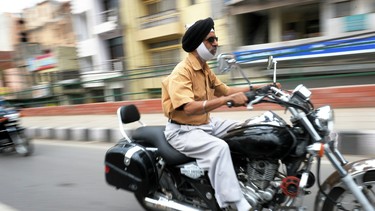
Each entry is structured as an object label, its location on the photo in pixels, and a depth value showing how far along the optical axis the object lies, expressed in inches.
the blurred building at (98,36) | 700.7
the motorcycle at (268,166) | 83.7
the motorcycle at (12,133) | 244.2
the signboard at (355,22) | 380.5
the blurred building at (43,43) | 932.0
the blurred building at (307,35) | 290.1
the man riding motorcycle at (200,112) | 90.8
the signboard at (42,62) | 962.1
